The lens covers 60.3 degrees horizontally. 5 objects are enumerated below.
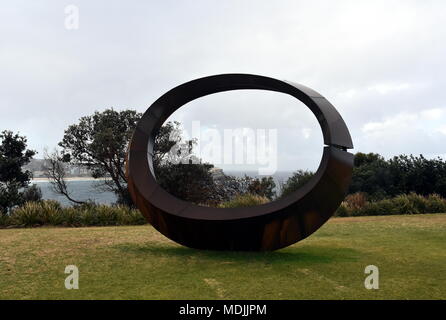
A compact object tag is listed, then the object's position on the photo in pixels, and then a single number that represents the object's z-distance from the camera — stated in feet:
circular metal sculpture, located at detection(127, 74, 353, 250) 23.39
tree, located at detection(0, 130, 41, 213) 75.41
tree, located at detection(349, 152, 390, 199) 74.84
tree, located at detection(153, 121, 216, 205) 71.72
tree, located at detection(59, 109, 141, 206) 76.13
